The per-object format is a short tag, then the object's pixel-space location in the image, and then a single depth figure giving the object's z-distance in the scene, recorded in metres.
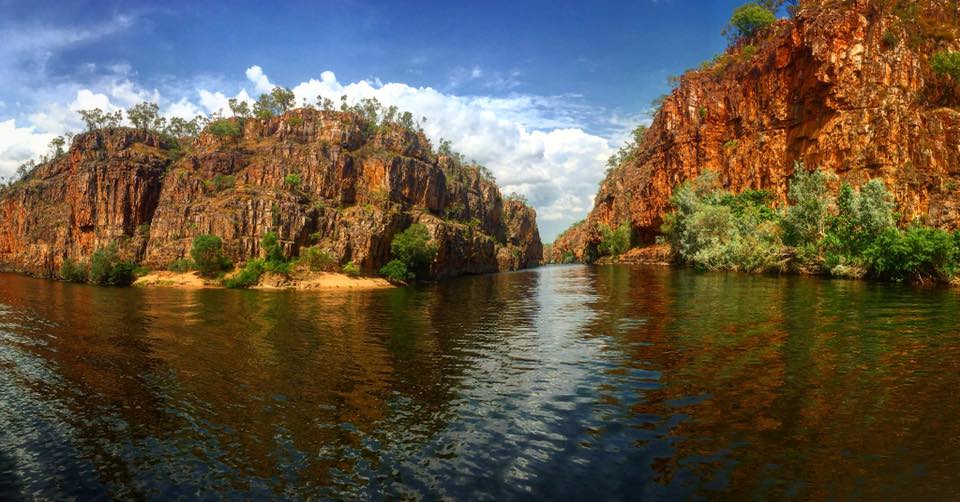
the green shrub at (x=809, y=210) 69.31
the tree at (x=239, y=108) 125.06
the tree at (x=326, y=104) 128.12
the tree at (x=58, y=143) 136.24
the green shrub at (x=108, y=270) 84.75
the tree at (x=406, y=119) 147.12
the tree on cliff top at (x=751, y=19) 121.86
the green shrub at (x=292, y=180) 97.69
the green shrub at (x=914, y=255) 48.94
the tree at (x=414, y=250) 90.38
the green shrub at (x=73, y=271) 92.19
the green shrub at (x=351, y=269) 84.81
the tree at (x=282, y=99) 127.12
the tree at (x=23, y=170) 144.15
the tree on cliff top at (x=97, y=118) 120.25
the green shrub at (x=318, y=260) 83.06
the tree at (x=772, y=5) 126.81
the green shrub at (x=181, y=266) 86.94
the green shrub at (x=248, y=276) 77.25
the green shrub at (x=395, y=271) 85.88
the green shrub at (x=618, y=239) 144.38
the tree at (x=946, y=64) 72.44
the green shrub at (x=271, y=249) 83.25
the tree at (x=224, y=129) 114.56
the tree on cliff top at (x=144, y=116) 121.31
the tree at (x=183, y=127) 128.12
